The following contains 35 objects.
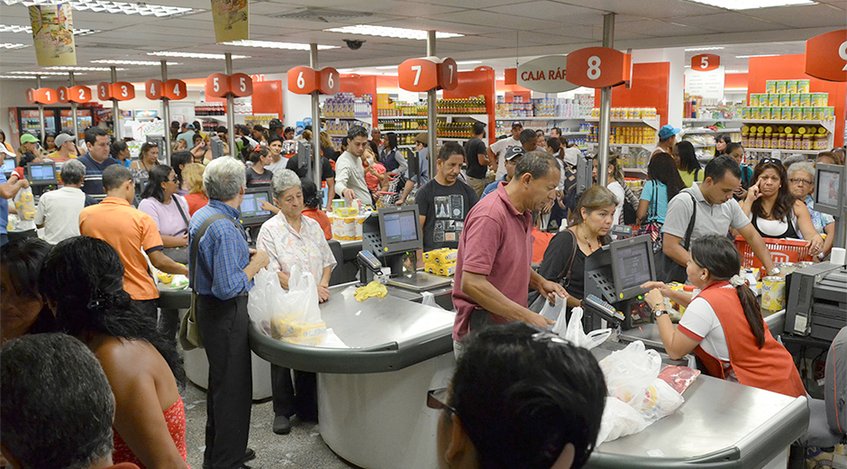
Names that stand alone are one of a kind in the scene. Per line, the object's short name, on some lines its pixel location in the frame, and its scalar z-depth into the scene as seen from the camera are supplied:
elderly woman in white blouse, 4.07
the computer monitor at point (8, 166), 9.15
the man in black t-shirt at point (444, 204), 5.11
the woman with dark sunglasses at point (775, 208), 5.11
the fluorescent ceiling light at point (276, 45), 9.12
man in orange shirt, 4.09
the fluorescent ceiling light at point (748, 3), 5.62
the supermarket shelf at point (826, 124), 9.82
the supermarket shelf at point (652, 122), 10.62
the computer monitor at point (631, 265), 3.35
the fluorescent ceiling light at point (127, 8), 5.83
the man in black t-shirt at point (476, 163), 9.27
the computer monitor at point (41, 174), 9.95
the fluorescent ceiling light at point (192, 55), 10.63
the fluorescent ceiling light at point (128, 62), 12.35
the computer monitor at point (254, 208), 6.26
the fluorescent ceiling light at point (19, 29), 7.35
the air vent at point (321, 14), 6.12
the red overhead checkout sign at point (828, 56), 5.08
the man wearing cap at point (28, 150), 12.04
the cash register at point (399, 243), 4.43
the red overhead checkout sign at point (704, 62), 10.59
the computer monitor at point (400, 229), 4.43
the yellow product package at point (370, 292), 4.26
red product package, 2.83
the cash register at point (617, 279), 3.31
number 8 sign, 6.14
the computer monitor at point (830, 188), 4.23
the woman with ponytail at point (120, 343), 1.90
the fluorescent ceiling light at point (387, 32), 7.52
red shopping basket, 4.87
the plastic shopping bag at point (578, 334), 2.73
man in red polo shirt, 3.01
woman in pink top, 5.16
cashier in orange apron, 3.07
